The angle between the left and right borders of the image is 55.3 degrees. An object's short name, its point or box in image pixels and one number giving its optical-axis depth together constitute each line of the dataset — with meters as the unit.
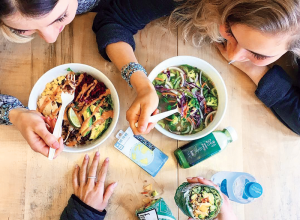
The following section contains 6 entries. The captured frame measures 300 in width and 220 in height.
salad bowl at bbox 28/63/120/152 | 0.83
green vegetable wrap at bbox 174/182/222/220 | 0.70
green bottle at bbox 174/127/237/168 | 0.88
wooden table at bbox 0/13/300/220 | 0.87
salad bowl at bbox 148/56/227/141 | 0.85
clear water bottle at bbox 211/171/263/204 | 0.86
